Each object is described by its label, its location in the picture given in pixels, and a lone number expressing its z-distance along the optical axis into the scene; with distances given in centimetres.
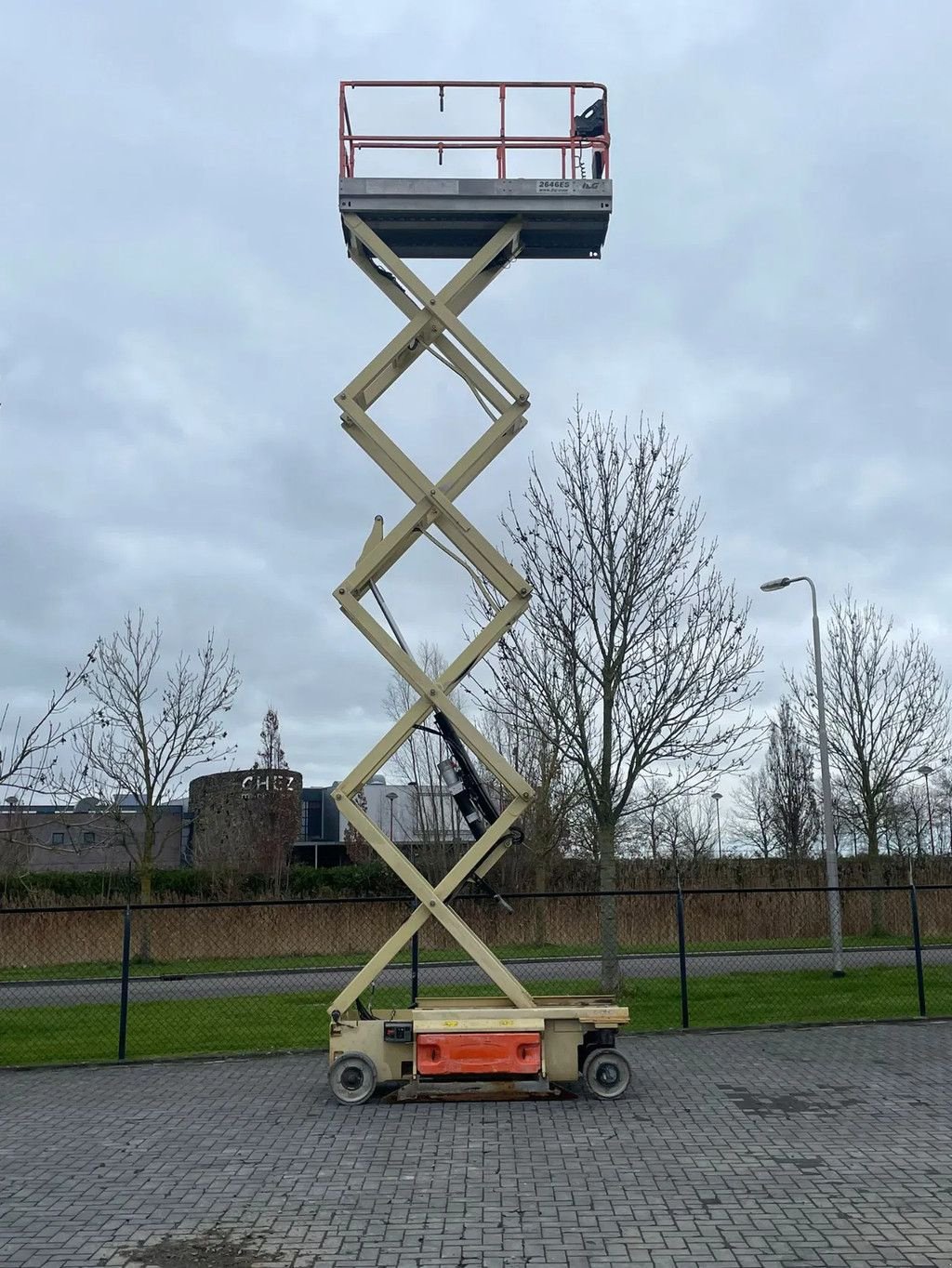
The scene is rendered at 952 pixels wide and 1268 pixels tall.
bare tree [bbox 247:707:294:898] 3847
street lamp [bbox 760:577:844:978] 1823
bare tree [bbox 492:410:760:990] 1516
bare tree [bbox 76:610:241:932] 2327
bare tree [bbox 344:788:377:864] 3725
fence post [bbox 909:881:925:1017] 1311
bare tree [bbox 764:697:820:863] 4028
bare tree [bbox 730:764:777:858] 4884
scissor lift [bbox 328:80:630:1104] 879
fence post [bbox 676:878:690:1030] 1240
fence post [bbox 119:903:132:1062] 1141
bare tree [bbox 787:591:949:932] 2458
